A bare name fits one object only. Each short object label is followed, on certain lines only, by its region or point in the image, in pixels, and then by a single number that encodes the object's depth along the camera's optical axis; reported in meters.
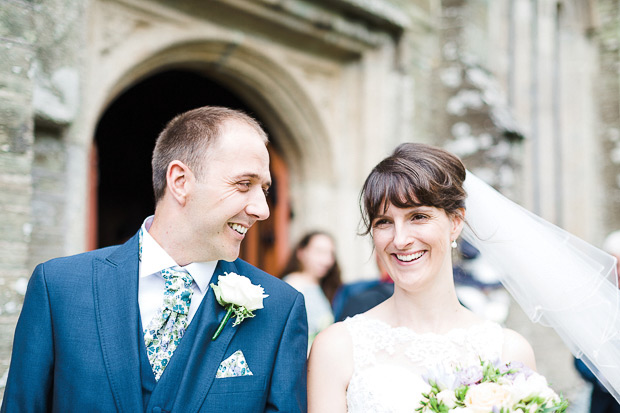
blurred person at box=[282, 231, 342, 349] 4.83
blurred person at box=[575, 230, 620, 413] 3.29
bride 2.20
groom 1.79
